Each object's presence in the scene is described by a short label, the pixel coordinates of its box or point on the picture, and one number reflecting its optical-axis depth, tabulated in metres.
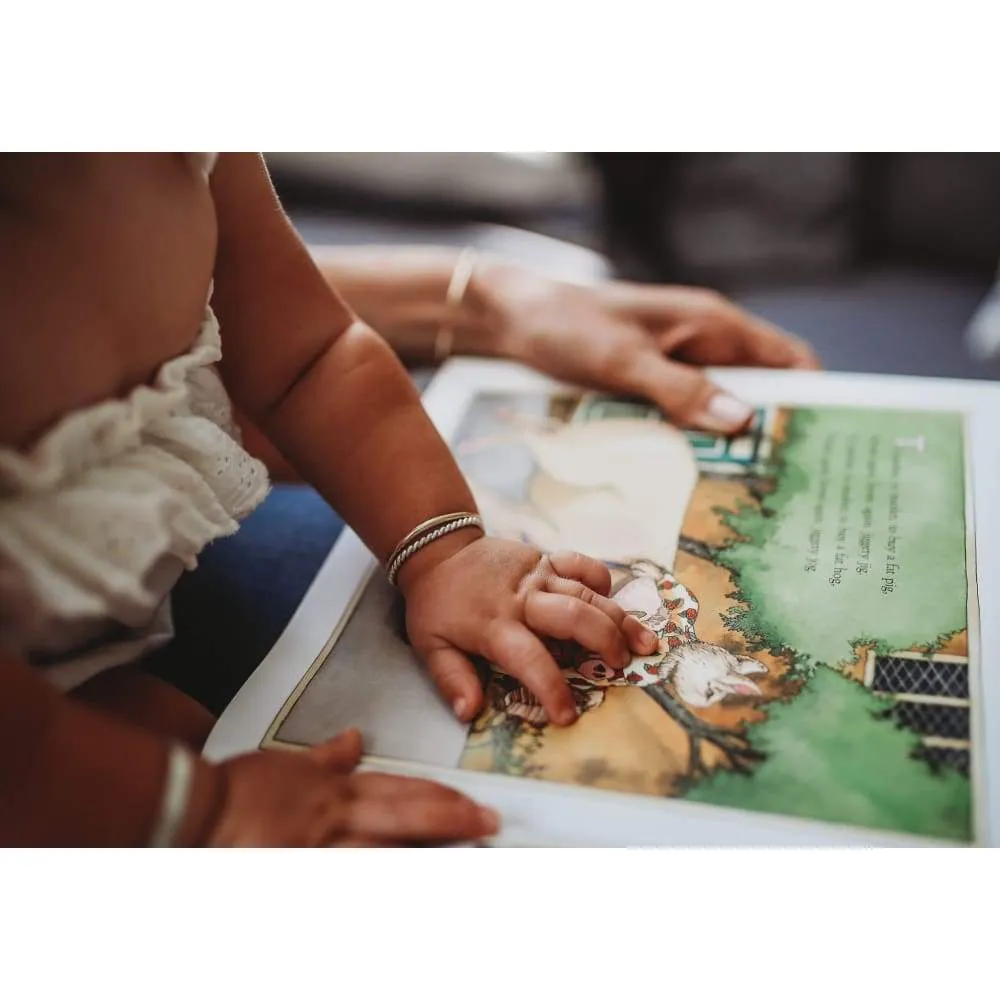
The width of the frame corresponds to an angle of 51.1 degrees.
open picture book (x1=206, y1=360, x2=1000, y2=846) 0.42
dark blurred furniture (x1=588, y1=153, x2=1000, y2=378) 0.85
